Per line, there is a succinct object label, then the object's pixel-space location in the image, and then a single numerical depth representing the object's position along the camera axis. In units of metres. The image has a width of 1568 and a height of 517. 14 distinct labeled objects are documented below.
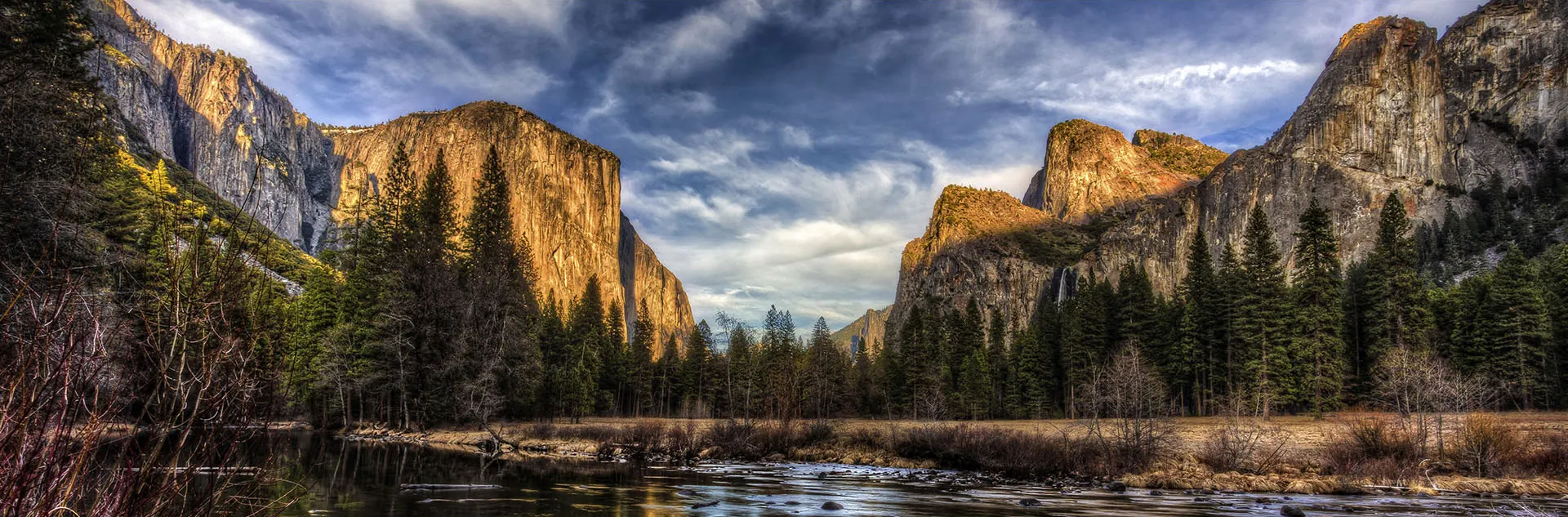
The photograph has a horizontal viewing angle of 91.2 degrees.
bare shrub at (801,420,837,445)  40.97
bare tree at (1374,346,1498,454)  29.20
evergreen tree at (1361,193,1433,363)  54.09
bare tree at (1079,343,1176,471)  29.11
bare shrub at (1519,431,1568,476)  25.88
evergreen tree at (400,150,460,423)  47.62
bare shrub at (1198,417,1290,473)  28.48
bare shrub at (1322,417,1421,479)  26.64
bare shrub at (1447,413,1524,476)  26.33
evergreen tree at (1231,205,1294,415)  53.50
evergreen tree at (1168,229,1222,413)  64.38
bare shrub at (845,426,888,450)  38.62
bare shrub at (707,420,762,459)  38.66
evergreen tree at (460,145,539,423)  46.66
